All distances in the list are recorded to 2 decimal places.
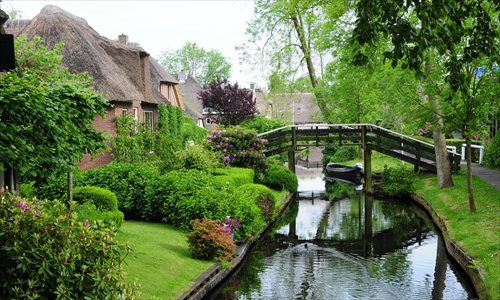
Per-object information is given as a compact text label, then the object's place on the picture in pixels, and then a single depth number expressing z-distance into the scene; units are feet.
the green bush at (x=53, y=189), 53.51
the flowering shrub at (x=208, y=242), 48.34
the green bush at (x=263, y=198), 68.49
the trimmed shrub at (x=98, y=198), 49.93
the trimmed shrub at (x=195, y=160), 81.99
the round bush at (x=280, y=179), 100.83
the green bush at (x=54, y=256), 26.23
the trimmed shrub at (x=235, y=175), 75.11
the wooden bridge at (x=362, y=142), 102.89
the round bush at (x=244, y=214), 56.85
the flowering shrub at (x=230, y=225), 52.80
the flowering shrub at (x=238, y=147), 99.30
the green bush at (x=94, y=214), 43.42
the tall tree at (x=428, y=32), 24.44
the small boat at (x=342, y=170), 128.88
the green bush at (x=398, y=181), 98.68
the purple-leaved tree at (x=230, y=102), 157.07
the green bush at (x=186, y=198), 54.95
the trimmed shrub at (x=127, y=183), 59.93
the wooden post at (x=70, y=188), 49.39
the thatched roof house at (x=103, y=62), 87.04
